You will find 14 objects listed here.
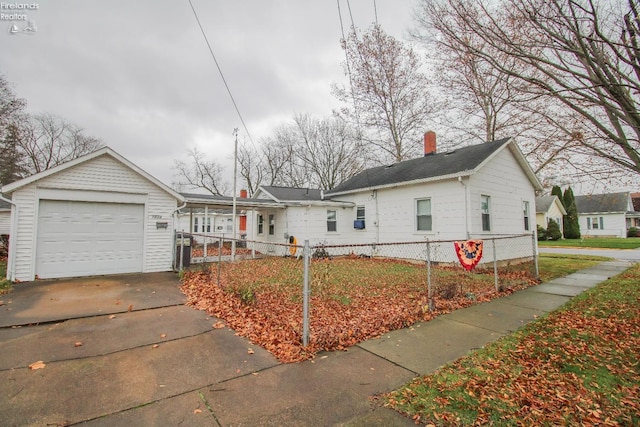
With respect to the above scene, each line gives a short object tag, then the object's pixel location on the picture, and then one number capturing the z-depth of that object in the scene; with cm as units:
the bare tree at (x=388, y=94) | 1725
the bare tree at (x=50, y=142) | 2614
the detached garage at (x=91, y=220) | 815
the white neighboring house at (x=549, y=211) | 2953
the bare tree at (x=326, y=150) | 2733
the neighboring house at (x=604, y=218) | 3062
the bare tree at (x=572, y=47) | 380
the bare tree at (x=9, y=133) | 1723
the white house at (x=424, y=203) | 1074
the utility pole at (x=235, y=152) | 1243
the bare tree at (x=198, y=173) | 3378
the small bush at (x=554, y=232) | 2697
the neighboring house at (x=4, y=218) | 2023
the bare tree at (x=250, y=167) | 3294
